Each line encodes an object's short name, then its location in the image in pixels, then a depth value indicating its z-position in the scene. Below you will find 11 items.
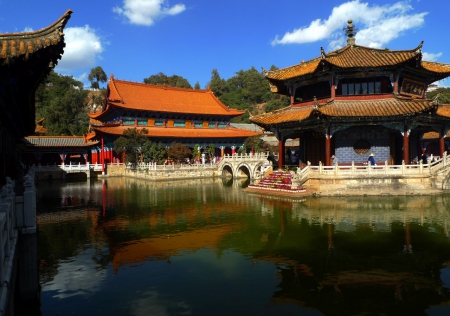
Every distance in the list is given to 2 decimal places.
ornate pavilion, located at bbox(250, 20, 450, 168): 22.45
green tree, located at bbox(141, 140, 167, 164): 39.78
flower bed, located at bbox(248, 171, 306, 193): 21.83
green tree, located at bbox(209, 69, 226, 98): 124.00
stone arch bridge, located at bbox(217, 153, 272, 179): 35.00
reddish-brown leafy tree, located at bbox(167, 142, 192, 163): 41.34
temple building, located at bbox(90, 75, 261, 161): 43.66
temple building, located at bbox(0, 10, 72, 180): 6.41
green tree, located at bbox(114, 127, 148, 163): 38.94
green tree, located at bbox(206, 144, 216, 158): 46.75
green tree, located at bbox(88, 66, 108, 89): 117.19
